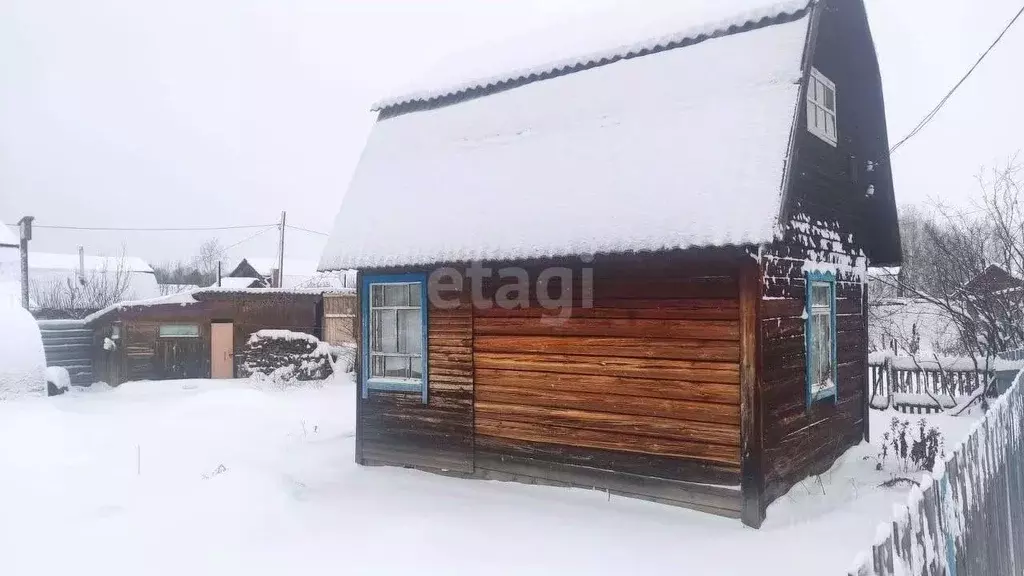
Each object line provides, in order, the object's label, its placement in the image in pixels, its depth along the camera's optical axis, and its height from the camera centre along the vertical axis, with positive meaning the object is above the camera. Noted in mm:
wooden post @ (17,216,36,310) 24953 +2098
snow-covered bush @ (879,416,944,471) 8078 -1986
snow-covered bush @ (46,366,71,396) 17516 -2300
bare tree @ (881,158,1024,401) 13000 +146
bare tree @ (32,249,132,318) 27703 -15
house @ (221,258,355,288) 35469 +1994
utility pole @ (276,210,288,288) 28297 +2040
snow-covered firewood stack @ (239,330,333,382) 19578 -1809
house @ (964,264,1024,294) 13195 +248
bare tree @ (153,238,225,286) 75375 +3404
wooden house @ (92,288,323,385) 19734 -1047
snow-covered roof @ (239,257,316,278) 58750 +2813
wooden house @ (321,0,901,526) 6602 +399
